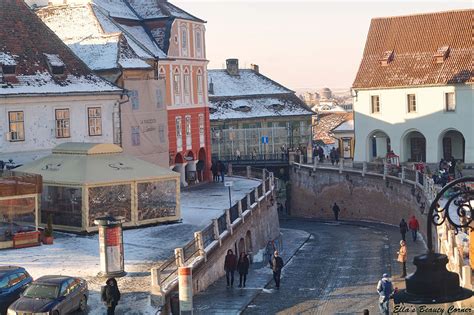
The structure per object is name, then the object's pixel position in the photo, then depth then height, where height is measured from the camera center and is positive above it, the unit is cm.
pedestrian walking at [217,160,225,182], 5431 -307
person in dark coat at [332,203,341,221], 5672 -617
